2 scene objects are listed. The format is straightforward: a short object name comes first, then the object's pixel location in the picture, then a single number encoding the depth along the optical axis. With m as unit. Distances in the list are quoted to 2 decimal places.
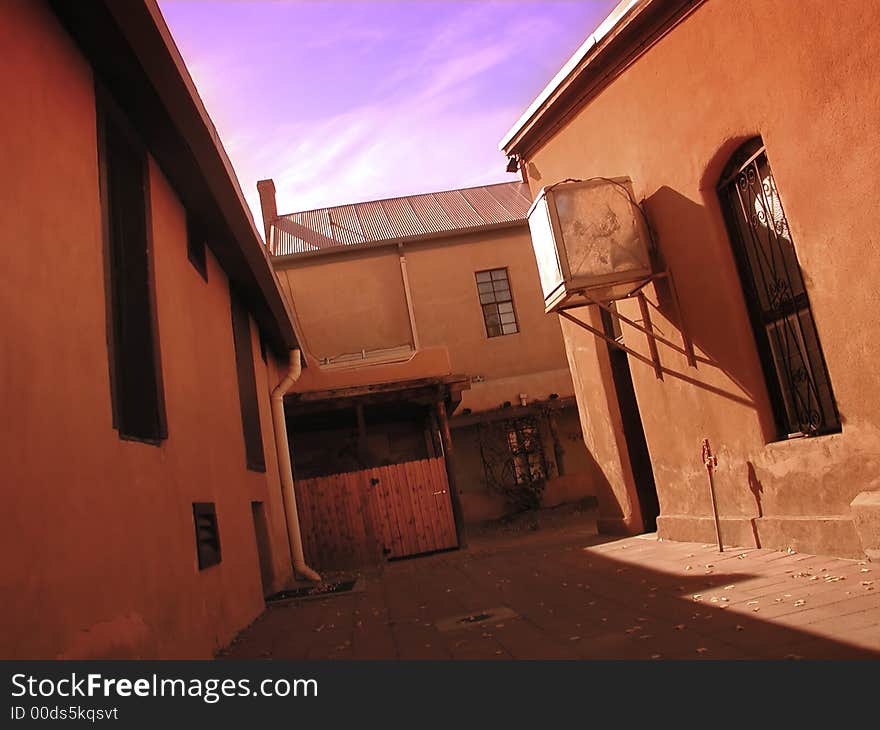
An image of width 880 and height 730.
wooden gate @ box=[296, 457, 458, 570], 14.05
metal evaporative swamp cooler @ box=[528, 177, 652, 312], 8.30
